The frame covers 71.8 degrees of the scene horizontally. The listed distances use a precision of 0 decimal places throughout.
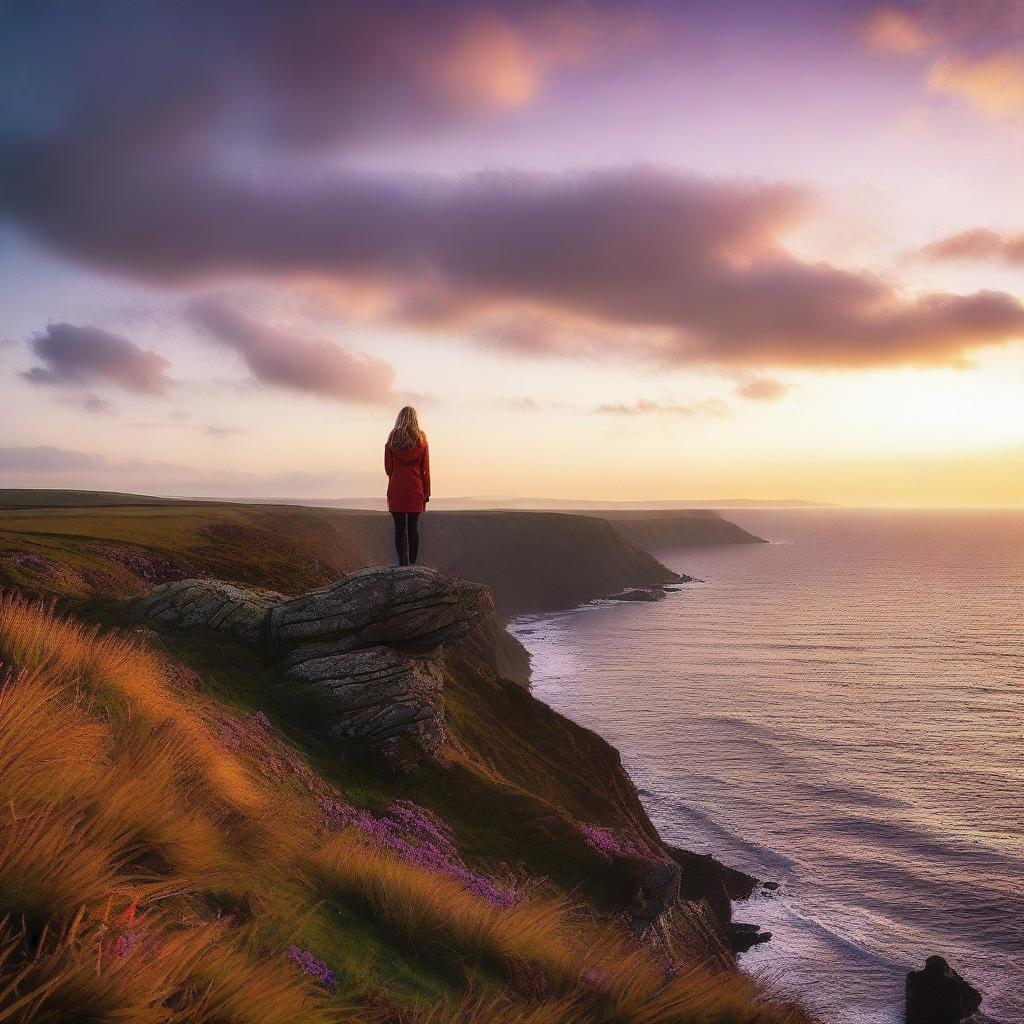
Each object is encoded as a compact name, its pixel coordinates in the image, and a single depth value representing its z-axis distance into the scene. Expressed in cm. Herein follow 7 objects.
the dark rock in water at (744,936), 2981
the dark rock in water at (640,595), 15088
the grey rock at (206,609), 1689
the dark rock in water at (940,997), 2600
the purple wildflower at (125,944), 393
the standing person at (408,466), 1576
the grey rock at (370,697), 1606
